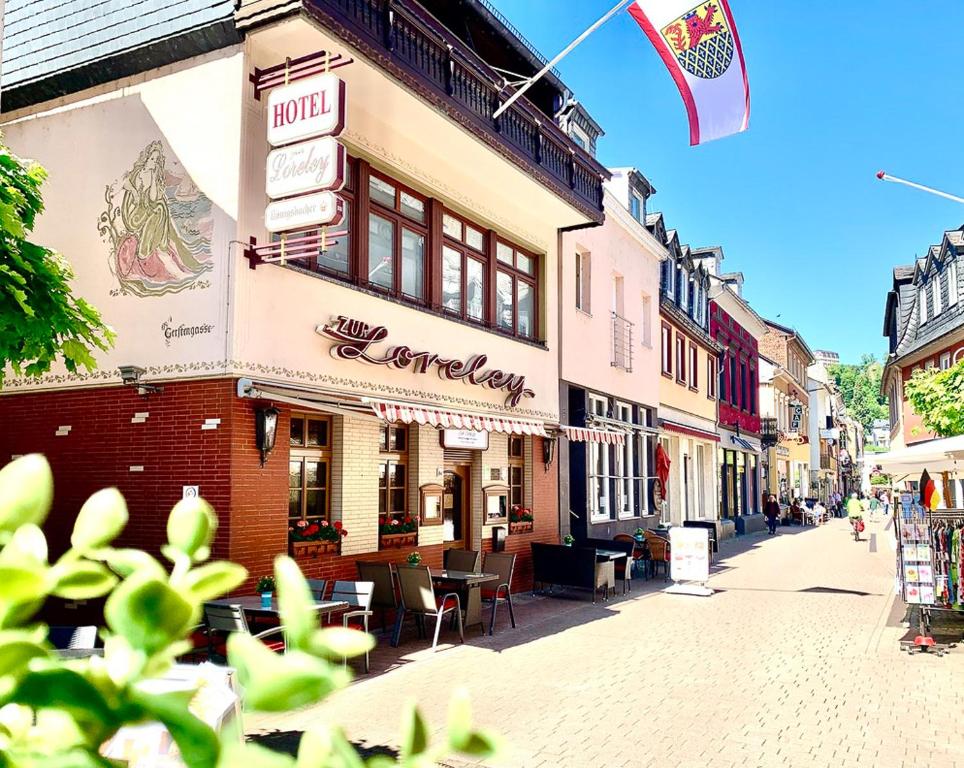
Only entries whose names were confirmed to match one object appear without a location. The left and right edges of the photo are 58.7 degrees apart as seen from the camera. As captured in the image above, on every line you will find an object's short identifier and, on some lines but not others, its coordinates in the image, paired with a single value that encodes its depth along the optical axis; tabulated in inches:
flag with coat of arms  468.4
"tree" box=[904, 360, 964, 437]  601.9
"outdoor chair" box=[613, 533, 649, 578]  711.7
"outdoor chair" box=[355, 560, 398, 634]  416.8
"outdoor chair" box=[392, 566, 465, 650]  404.5
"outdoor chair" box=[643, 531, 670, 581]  706.8
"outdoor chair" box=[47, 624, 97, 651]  255.0
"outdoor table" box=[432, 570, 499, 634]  436.8
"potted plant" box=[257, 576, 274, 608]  322.0
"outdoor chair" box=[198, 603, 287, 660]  295.1
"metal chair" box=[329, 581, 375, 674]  368.8
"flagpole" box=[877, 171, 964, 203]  546.0
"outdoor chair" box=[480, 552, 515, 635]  472.5
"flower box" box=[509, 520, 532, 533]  591.8
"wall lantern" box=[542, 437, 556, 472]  633.6
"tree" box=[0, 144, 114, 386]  226.5
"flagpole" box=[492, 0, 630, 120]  442.0
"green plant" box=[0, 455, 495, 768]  16.8
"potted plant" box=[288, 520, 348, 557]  389.7
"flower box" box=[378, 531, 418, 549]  456.4
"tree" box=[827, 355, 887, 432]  4303.6
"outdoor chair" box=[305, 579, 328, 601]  366.9
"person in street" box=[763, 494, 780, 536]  1362.0
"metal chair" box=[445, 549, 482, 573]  497.7
